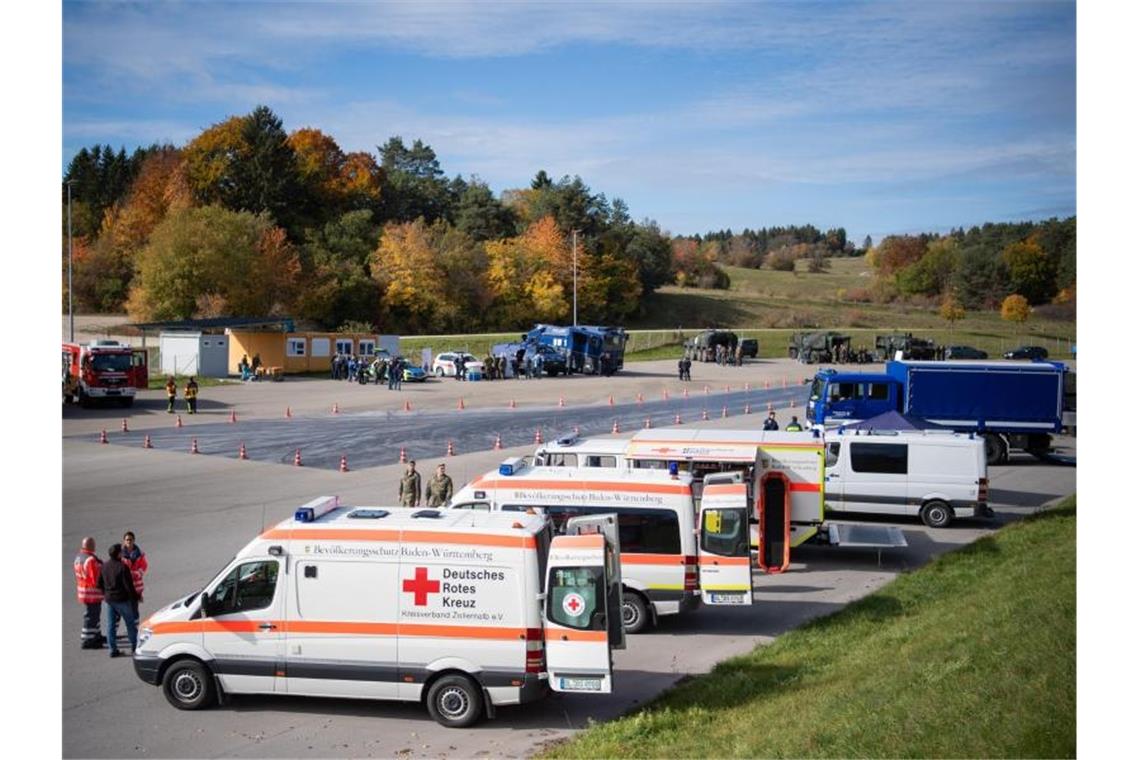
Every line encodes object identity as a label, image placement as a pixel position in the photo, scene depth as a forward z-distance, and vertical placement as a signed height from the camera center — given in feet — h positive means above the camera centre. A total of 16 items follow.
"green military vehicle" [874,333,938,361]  214.07 +2.15
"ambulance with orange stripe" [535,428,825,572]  58.85 -6.37
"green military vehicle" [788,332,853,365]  232.53 +1.81
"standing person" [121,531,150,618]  42.80 -8.37
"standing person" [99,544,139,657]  41.34 -9.42
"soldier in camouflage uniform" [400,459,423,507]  64.72 -8.21
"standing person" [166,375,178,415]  124.98 -4.72
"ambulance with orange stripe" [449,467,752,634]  46.83 -8.16
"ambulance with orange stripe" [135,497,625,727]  35.55 -9.11
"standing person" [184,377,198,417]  124.26 -4.80
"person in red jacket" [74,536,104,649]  42.01 -9.48
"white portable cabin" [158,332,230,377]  164.76 +0.22
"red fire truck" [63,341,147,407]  126.41 -2.17
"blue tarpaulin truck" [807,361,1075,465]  100.63 -4.12
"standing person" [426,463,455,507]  61.98 -7.92
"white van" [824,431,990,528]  72.18 -8.21
